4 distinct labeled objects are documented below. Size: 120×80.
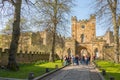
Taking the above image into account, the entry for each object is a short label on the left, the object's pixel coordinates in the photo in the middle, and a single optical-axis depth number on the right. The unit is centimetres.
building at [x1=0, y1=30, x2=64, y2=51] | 2617
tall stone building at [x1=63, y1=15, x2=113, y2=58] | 3188
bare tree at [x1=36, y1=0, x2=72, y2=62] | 1874
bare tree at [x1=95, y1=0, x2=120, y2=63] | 1558
